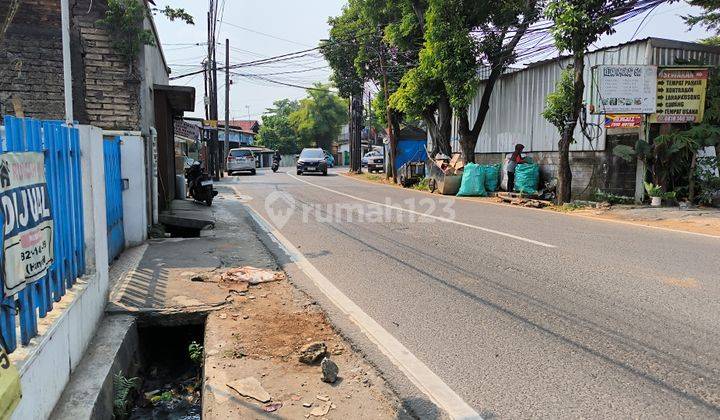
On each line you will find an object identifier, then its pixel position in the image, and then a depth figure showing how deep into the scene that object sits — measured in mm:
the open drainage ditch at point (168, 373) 4070
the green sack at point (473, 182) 18422
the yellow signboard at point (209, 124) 25498
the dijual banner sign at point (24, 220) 2680
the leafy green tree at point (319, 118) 64625
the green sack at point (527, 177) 17203
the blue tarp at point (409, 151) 34125
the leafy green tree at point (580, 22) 13078
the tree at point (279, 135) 67062
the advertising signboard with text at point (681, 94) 13039
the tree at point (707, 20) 18084
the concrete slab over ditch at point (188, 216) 10430
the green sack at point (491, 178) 18938
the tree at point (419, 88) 21234
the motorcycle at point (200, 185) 14352
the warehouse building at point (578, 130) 13766
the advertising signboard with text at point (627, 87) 13227
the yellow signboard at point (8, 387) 2291
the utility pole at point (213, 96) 26264
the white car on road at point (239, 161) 33906
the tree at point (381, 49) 22219
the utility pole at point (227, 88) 36031
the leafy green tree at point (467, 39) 18688
